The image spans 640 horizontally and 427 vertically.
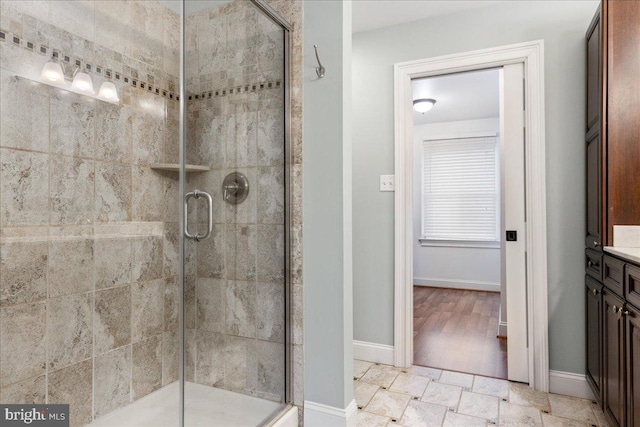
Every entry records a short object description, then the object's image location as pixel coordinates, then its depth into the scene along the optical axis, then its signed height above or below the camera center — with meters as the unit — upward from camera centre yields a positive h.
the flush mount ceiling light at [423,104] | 4.49 +1.27
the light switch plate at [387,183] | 2.73 +0.20
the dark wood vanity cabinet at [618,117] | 1.82 +0.45
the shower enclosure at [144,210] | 1.53 +0.01
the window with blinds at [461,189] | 5.50 +0.31
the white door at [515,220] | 2.42 -0.06
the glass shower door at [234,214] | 1.50 -0.01
